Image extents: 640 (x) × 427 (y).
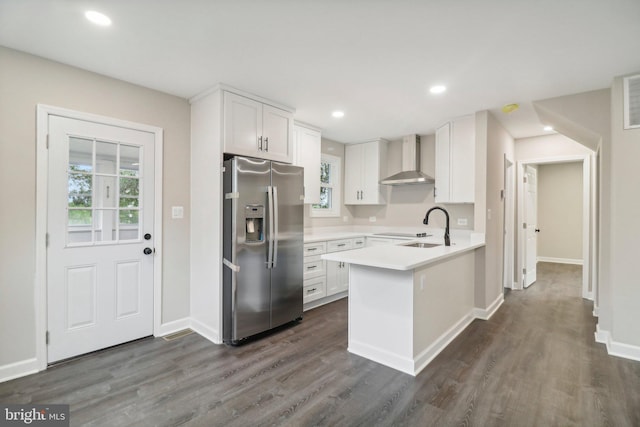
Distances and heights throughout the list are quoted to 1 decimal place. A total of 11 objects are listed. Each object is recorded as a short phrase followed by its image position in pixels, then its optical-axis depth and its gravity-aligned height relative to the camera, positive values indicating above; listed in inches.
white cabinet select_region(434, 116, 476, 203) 143.1 +26.2
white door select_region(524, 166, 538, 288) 197.0 -6.4
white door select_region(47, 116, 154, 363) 95.8 -8.6
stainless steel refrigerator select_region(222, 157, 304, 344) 110.3 -13.5
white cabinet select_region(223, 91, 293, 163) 113.5 +35.0
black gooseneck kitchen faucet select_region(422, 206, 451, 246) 127.0 -11.6
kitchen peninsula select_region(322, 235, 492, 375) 90.9 -30.5
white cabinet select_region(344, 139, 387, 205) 195.2 +28.0
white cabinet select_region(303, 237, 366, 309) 148.3 -32.9
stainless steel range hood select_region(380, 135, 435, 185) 177.3 +31.6
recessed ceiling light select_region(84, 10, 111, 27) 71.3 +48.2
